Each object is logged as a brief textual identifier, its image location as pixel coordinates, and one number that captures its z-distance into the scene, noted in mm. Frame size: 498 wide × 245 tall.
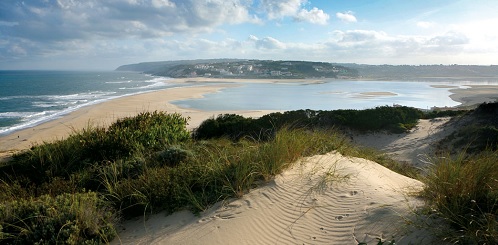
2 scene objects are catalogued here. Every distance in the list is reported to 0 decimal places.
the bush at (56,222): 3732
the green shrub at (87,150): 6699
